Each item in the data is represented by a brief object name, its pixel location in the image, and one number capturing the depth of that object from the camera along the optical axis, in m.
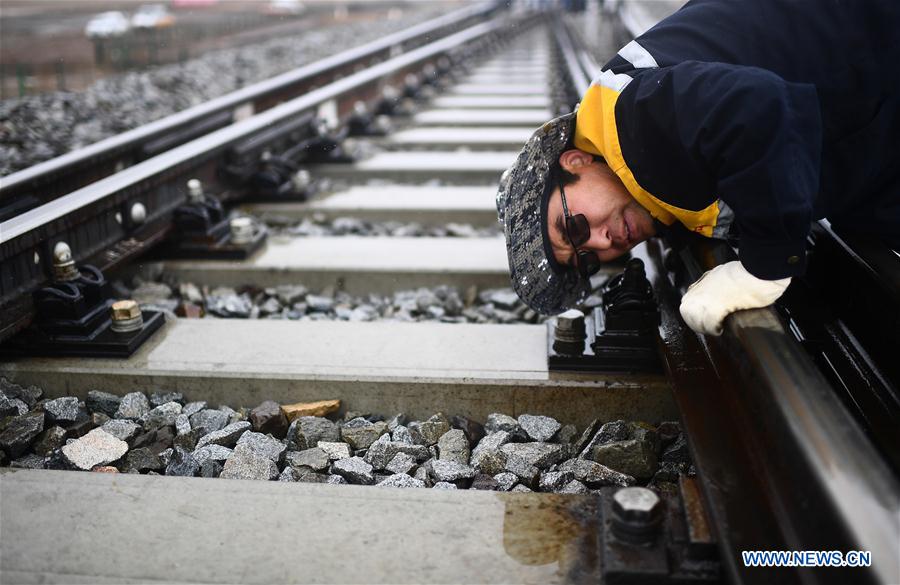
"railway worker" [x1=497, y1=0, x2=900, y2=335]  1.77
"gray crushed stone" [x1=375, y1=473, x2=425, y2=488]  2.06
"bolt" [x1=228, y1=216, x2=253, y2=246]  3.57
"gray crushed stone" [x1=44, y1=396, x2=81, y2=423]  2.35
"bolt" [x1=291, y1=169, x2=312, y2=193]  4.55
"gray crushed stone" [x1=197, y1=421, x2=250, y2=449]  2.25
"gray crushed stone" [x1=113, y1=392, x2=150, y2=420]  2.41
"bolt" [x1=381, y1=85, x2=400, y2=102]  7.23
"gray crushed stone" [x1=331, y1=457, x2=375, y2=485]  2.09
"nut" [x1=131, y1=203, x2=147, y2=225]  3.40
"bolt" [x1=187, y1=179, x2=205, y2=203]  3.71
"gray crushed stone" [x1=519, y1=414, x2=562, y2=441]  2.28
